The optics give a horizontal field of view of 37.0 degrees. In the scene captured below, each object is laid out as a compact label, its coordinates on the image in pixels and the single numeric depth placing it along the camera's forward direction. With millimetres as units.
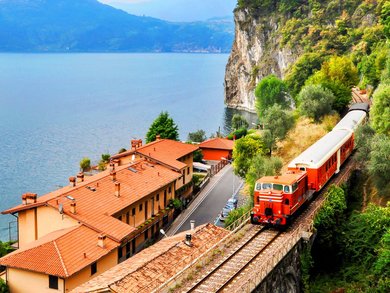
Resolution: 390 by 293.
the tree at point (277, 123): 59475
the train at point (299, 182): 33094
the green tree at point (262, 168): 45562
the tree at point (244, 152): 56125
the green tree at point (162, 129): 76625
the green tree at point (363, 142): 41997
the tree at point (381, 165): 36312
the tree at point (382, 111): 41531
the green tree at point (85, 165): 79875
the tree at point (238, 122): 118625
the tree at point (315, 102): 62062
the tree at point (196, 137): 98500
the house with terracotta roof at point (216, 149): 82750
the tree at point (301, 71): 95188
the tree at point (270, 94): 95188
